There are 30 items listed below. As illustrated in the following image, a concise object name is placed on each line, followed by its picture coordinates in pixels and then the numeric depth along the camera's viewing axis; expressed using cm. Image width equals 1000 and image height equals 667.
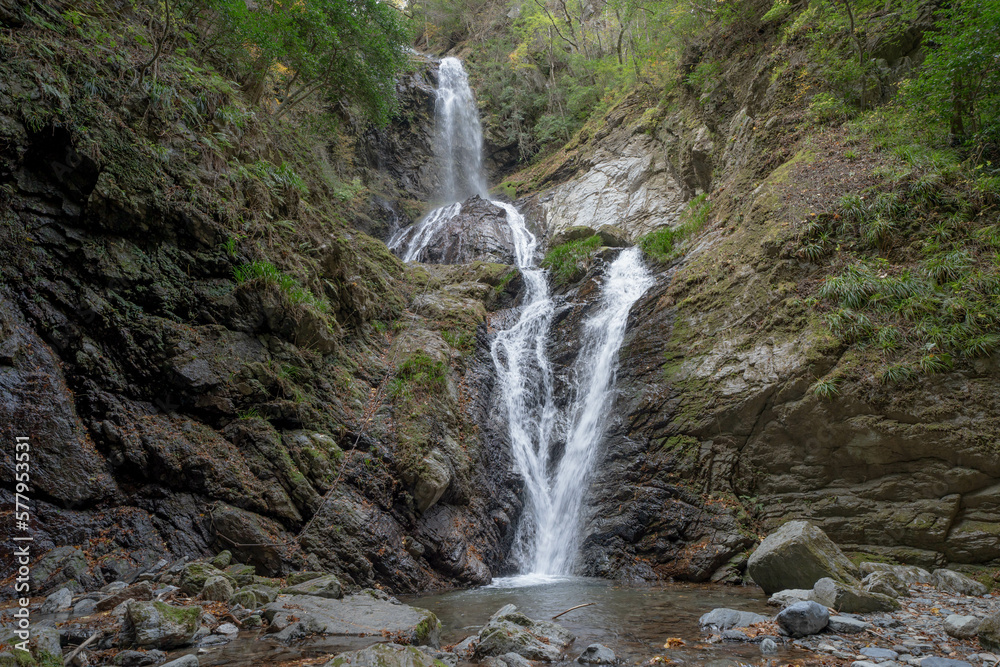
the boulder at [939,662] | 311
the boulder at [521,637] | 383
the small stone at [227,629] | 393
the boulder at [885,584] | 493
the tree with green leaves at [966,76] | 720
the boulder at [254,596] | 450
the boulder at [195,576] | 458
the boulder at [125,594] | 401
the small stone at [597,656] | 370
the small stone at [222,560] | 534
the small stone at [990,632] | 337
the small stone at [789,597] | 492
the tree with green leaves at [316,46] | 916
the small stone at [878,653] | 337
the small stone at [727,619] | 437
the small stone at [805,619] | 389
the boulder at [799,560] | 516
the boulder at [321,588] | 506
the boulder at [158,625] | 340
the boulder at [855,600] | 435
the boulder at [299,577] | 550
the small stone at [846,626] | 391
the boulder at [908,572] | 560
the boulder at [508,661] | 356
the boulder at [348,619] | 405
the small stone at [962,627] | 362
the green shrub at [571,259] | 1416
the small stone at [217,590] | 448
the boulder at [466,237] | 1731
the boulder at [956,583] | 532
